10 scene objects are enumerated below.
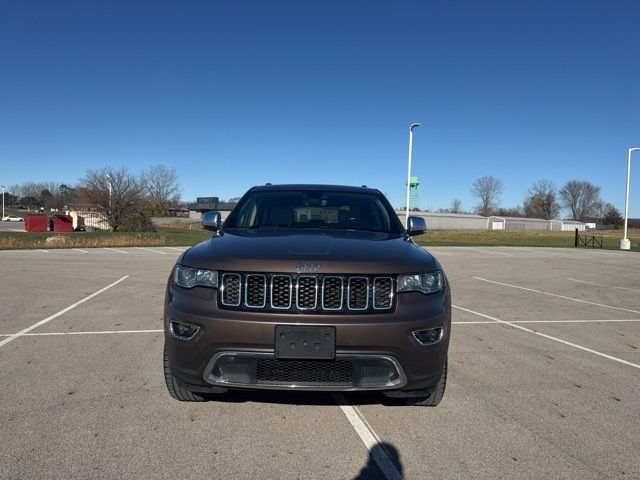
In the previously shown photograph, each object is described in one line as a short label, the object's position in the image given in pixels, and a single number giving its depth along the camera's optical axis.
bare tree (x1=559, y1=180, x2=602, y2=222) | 130.50
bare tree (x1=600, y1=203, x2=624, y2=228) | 105.62
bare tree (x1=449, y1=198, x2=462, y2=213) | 142.62
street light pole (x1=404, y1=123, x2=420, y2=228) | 28.14
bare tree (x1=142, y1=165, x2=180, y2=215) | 92.51
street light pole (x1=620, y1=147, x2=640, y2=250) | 36.35
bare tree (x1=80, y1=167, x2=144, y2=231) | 42.56
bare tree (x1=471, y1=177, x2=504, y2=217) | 131.50
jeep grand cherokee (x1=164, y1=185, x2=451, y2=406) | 3.08
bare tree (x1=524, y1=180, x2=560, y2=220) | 131.00
